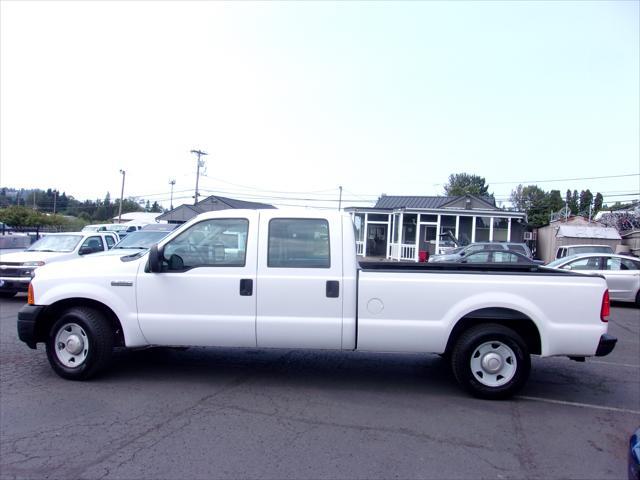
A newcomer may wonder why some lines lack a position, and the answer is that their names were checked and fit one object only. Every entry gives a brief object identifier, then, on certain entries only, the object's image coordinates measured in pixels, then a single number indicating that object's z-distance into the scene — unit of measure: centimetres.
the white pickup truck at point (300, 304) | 557
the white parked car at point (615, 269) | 1447
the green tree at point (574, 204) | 8420
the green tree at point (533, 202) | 7506
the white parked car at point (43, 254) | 1246
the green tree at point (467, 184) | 9562
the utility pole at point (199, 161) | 5374
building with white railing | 3120
